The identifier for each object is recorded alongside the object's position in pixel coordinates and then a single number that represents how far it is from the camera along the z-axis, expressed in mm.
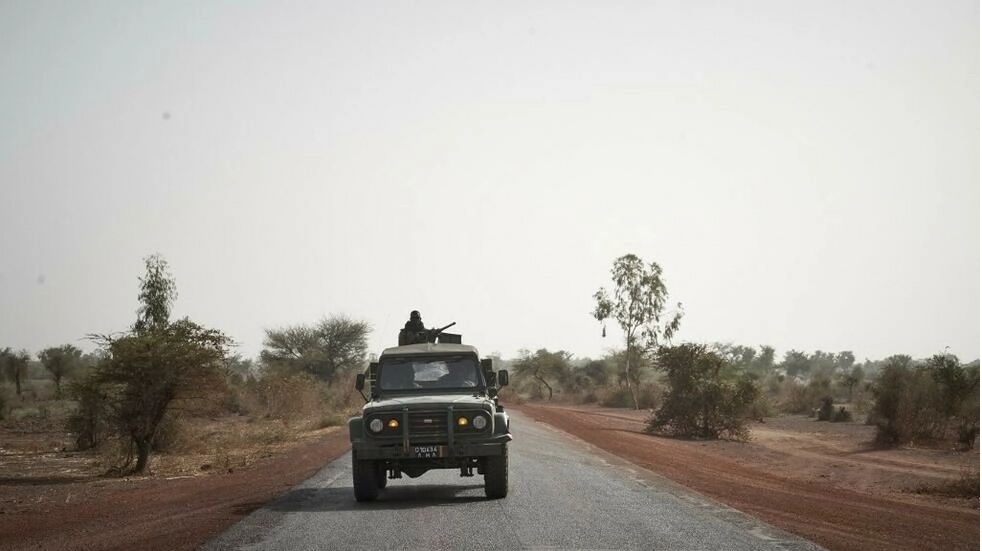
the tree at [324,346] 71938
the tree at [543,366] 91938
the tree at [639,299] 65688
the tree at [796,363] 133875
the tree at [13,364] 77625
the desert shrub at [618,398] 69644
